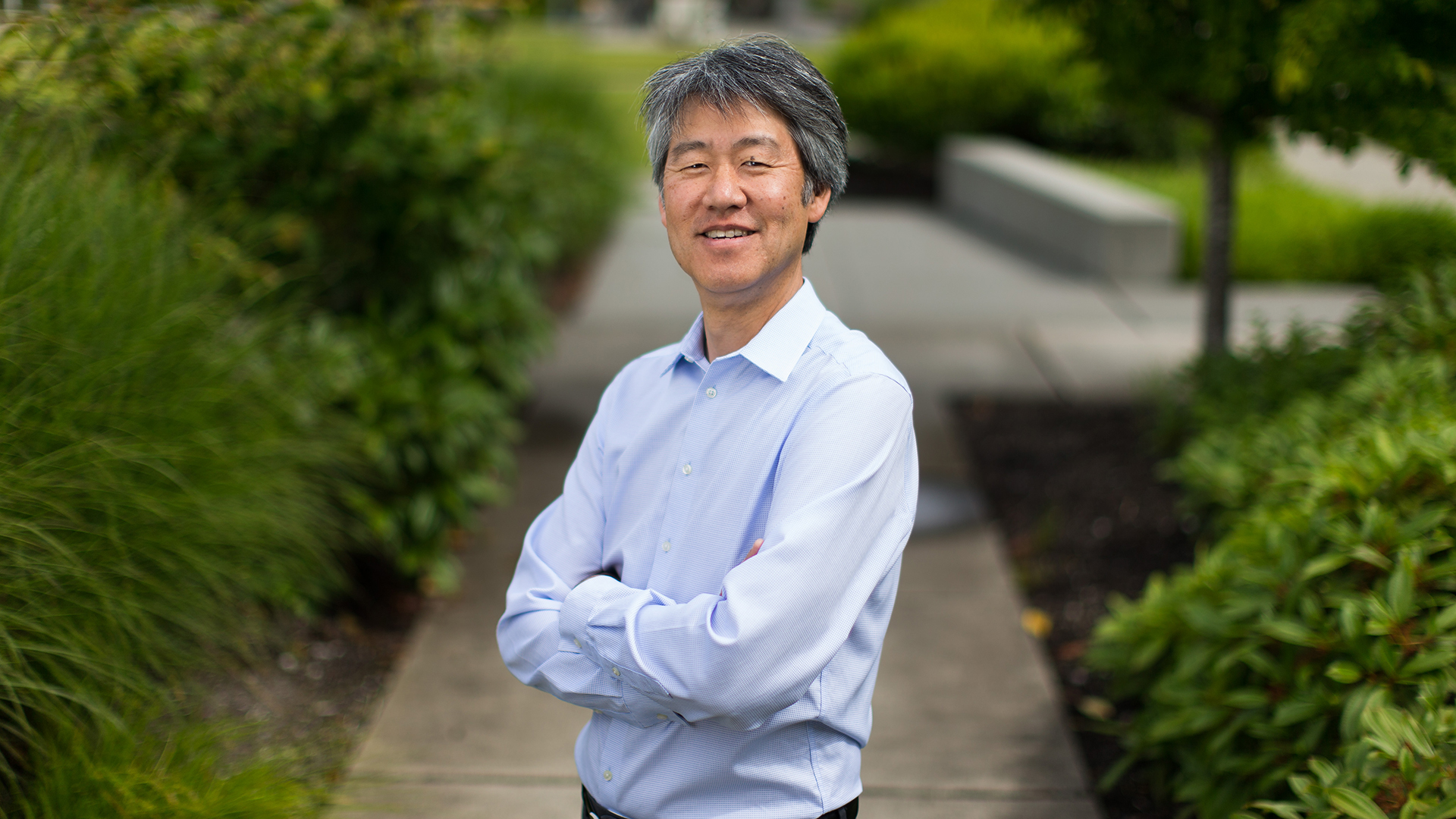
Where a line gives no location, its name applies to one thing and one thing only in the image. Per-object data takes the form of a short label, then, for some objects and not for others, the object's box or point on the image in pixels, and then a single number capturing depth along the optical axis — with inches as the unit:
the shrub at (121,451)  99.7
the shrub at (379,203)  148.5
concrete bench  358.3
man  64.6
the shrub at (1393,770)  89.3
